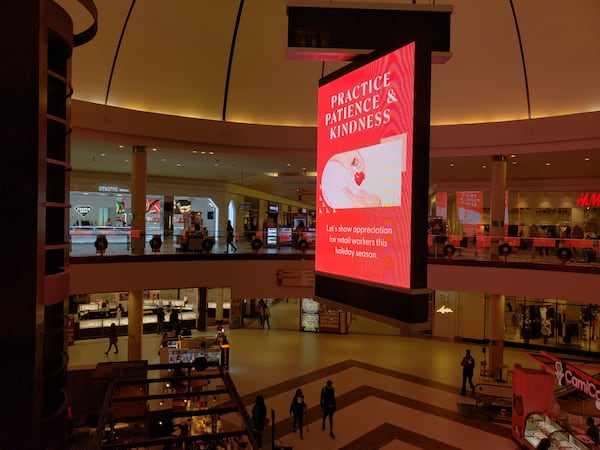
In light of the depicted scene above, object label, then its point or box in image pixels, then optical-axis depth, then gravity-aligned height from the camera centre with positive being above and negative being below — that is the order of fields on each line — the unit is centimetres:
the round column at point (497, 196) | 1545 +120
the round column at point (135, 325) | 1538 -354
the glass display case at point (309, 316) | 2220 -445
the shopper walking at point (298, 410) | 1083 -450
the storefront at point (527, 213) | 1866 +84
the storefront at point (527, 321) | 1903 -413
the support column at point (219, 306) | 2248 -409
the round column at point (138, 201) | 1466 +81
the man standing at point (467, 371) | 1370 -442
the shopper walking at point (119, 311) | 2097 -417
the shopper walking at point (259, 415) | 1026 -445
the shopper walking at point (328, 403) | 1098 -440
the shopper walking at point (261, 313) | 2290 -455
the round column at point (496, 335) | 1593 -384
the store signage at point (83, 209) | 2350 +76
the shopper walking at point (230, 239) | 1616 -49
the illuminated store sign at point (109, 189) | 2233 +181
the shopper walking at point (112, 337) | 1711 -438
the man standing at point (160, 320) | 2116 -461
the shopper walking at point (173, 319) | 2102 -453
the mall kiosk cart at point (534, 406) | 1007 -419
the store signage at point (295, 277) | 1591 -182
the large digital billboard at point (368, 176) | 360 +48
